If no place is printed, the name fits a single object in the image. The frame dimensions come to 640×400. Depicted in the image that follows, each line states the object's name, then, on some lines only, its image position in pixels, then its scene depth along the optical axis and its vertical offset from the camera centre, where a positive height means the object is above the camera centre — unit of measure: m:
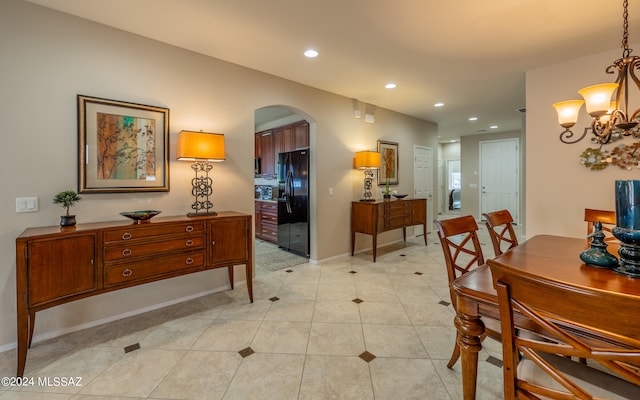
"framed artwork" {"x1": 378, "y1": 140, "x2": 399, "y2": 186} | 5.32 +0.69
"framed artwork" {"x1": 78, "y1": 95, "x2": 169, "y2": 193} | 2.43 +0.49
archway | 4.43 +0.17
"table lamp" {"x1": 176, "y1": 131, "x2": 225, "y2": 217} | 2.72 +0.42
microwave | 6.35 +0.76
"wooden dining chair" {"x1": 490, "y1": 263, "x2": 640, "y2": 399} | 0.74 -0.43
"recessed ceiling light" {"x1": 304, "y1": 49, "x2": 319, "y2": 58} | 3.02 +1.57
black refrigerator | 4.51 -0.04
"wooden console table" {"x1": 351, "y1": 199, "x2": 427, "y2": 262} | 4.41 -0.29
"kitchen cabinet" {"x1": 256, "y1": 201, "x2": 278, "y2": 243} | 5.42 -0.45
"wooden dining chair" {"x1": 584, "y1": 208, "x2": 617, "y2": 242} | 2.39 -0.17
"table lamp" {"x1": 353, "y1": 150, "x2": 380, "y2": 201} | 4.52 +0.61
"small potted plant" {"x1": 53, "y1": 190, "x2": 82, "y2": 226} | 2.22 -0.01
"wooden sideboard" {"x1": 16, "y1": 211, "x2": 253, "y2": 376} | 1.87 -0.45
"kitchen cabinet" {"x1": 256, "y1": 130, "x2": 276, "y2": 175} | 5.89 +1.01
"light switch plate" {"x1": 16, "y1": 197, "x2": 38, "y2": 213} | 2.17 -0.03
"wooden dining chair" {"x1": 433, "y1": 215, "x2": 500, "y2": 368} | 1.80 -0.29
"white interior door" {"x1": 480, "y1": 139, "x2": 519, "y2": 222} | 7.80 +0.62
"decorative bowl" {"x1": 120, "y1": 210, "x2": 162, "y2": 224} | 2.42 -0.13
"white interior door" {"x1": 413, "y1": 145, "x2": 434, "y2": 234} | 6.18 +0.49
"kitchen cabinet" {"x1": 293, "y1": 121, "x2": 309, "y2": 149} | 4.82 +1.12
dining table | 1.22 -0.41
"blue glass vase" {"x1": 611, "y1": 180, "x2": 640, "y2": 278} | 1.30 -0.14
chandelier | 1.70 +0.57
